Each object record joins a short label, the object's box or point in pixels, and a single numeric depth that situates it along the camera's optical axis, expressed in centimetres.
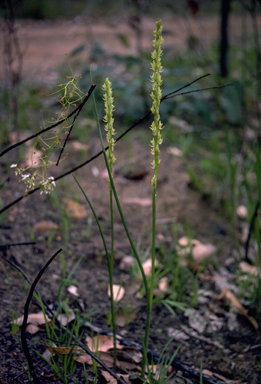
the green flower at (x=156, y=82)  61
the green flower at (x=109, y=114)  63
